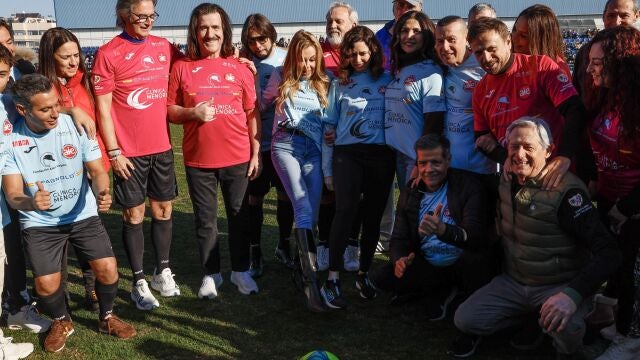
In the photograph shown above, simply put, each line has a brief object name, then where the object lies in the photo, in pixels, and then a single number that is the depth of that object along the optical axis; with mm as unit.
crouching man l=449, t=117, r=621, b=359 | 3348
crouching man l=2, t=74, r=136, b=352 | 3830
